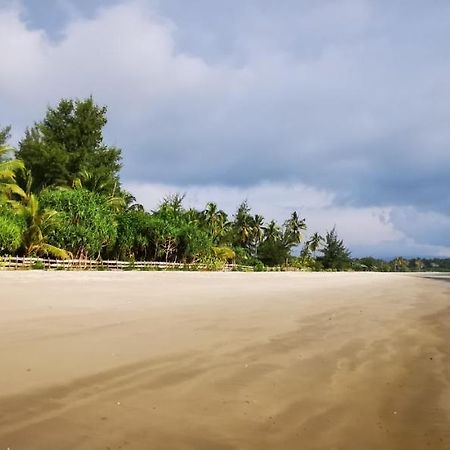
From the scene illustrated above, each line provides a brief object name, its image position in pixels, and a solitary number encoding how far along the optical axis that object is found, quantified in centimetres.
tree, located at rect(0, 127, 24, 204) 2700
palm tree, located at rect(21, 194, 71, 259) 2580
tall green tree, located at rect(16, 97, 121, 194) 4403
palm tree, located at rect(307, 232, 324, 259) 9300
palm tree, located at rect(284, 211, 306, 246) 8371
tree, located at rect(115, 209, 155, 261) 3331
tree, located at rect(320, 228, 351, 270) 7769
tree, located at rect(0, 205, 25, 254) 2314
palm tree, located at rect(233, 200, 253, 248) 7088
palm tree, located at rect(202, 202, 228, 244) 5582
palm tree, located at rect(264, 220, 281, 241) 7496
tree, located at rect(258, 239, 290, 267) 6284
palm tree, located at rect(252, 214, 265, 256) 7319
